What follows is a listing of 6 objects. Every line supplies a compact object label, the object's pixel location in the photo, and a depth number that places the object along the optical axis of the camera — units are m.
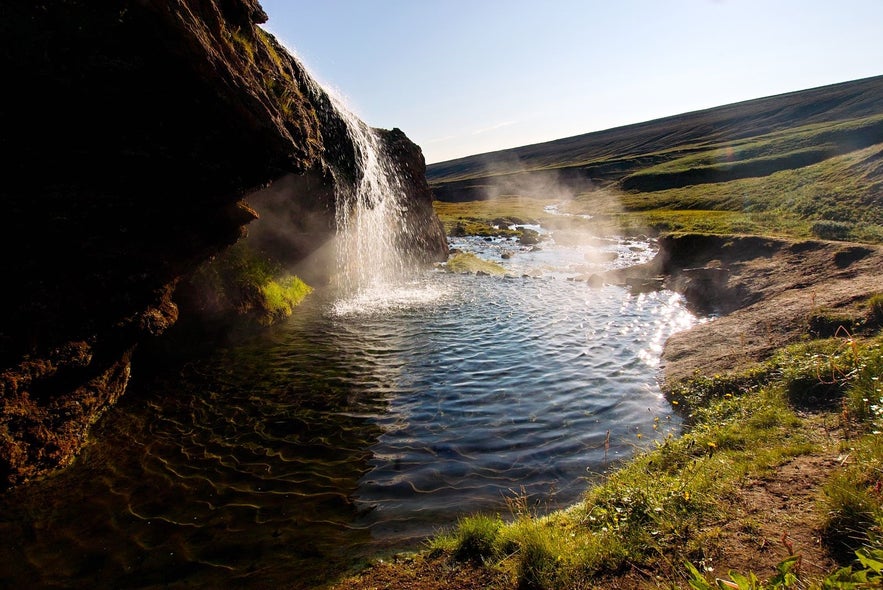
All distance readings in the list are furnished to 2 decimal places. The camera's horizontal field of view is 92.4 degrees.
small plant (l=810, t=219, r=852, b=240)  24.49
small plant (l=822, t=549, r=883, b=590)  3.07
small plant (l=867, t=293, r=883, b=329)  11.34
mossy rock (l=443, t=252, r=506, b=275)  36.45
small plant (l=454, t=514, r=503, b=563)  6.23
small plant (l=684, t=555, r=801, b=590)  3.28
